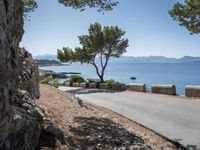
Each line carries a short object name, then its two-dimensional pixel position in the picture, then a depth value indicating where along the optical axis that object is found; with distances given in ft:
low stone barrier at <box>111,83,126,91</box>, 53.90
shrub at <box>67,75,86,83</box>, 77.13
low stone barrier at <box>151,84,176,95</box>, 39.42
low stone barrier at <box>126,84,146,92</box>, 47.30
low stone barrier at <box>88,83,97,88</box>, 65.18
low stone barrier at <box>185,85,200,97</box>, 35.27
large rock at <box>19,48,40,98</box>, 16.51
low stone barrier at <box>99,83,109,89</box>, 60.59
